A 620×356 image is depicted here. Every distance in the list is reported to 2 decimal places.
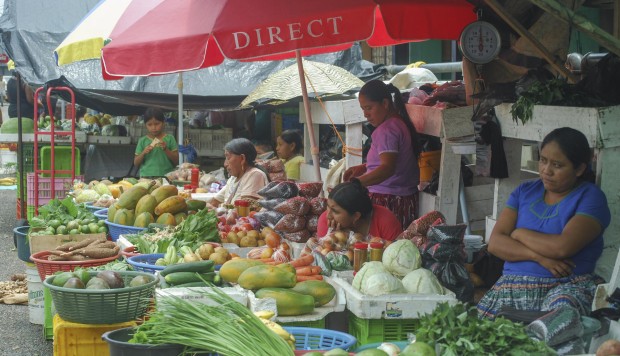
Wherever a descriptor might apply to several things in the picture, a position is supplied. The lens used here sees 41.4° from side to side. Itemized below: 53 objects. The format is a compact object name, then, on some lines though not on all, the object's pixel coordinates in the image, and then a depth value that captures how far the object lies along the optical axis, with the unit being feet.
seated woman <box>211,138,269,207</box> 27.61
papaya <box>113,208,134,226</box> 24.95
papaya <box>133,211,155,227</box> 24.47
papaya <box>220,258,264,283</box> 16.07
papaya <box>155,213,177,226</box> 24.09
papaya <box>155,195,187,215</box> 24.81
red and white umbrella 19.65
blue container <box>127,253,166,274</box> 17.85
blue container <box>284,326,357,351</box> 13.03
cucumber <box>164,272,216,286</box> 15.43
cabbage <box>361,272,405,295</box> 14.39
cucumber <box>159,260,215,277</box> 16.08
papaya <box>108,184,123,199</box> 31.78
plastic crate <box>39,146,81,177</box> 38.34
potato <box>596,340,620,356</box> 10.04
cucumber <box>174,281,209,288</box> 15.23
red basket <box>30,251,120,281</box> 20.40
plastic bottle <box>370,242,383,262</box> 16.60
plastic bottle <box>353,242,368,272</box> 16.77
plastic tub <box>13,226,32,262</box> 24.86
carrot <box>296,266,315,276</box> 16.24
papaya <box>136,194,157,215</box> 25.03
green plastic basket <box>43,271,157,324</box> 14.89
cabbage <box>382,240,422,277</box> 15.67
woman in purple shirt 22.22
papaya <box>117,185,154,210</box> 25.68
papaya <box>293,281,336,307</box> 14.76
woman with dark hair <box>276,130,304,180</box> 33.53
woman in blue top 14.23
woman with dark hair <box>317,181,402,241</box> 18.71
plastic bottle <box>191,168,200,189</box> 34.50
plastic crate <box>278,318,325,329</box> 14.42
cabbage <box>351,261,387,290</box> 14.80
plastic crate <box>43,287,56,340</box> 22.39
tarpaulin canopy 40.60
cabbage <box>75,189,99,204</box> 31.19
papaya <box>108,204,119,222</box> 25.54
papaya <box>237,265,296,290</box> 15.01
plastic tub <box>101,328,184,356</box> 12.39
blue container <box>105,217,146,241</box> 24.31
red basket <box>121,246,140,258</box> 20.10
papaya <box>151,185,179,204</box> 25.52
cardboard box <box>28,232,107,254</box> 23.31
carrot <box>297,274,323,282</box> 15.93
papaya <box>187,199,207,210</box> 25.88
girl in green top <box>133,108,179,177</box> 37.37
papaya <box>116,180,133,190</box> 33.06
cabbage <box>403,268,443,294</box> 14.69
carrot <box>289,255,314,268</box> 16.99
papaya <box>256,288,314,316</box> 14.30
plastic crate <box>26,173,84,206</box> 37.91
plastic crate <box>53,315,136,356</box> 15.53
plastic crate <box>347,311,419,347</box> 14.32
